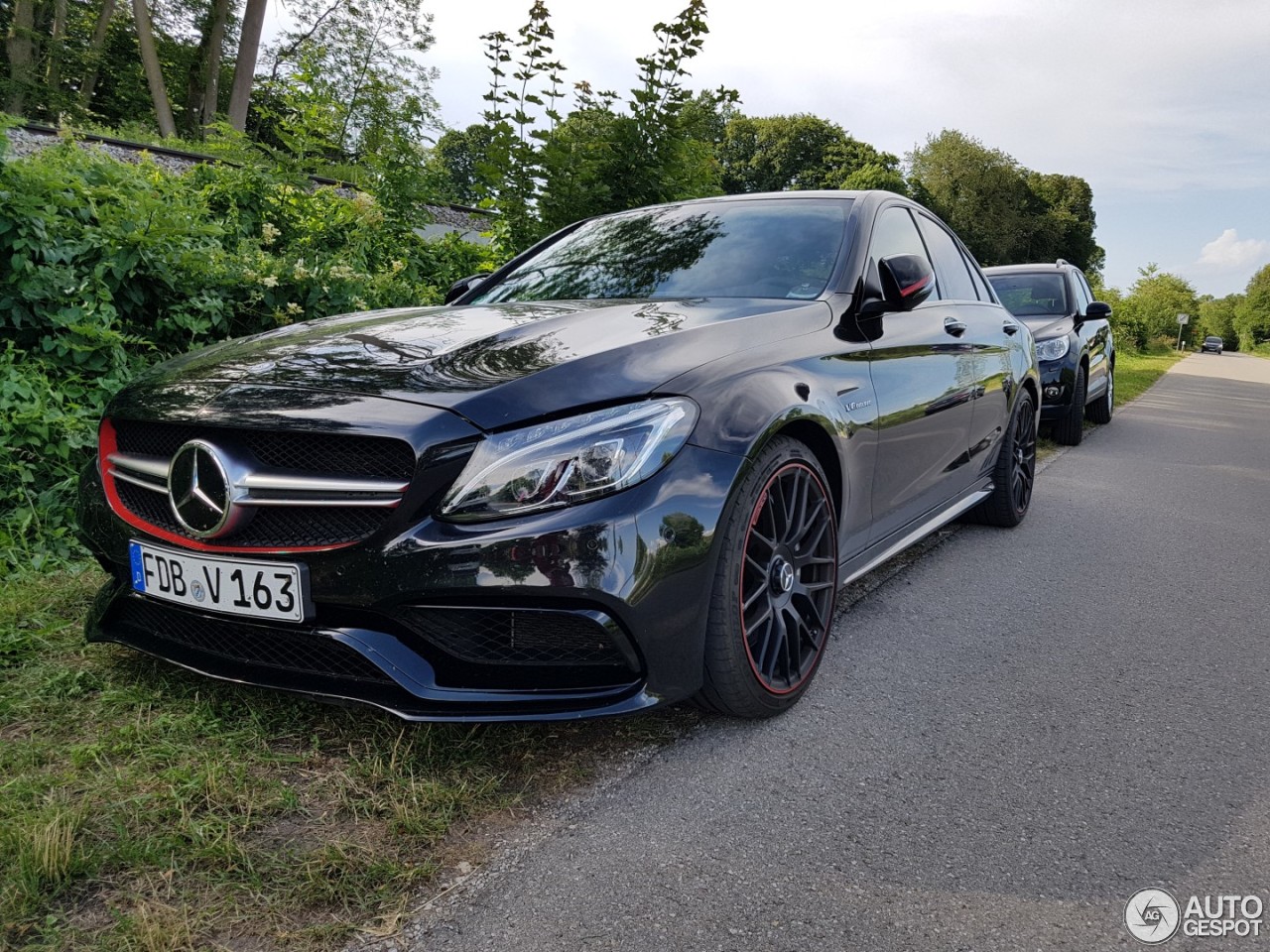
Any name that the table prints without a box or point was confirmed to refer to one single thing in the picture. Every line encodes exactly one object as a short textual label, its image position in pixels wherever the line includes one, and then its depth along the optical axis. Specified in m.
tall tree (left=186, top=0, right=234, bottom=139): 26.48
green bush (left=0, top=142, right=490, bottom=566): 3.68
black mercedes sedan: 1.90
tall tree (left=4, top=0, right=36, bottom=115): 23.62
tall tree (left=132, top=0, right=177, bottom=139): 23.27
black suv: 7.92
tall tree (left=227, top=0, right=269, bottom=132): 21.83
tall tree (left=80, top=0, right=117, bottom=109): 26.27
